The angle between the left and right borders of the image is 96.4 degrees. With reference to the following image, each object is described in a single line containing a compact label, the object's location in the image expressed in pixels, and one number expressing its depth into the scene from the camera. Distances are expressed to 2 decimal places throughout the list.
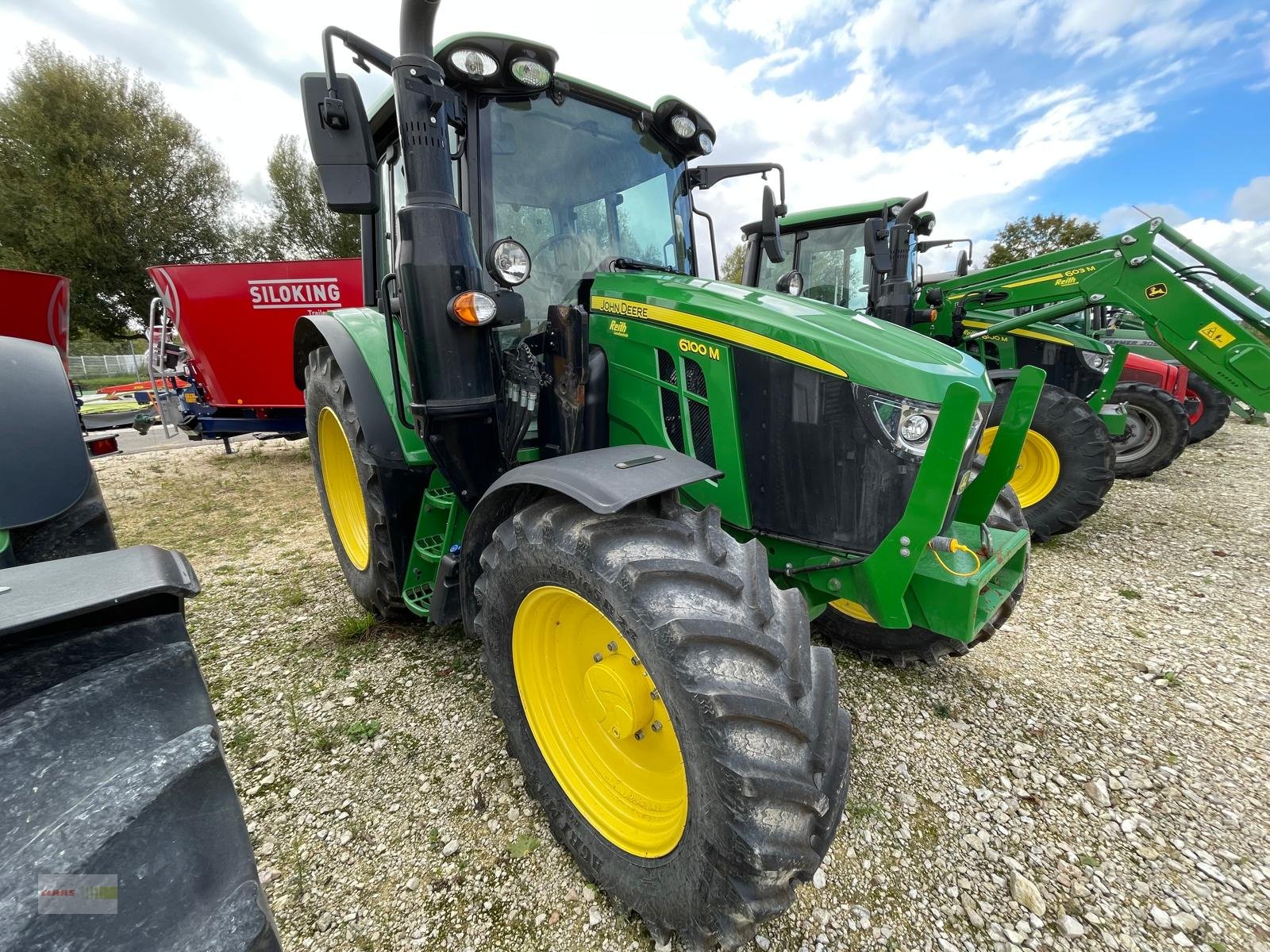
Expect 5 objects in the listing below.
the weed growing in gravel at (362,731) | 2.31
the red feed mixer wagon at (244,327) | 6.39
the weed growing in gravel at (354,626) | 3.05
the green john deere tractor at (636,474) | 1.31
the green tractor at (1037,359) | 4.21
